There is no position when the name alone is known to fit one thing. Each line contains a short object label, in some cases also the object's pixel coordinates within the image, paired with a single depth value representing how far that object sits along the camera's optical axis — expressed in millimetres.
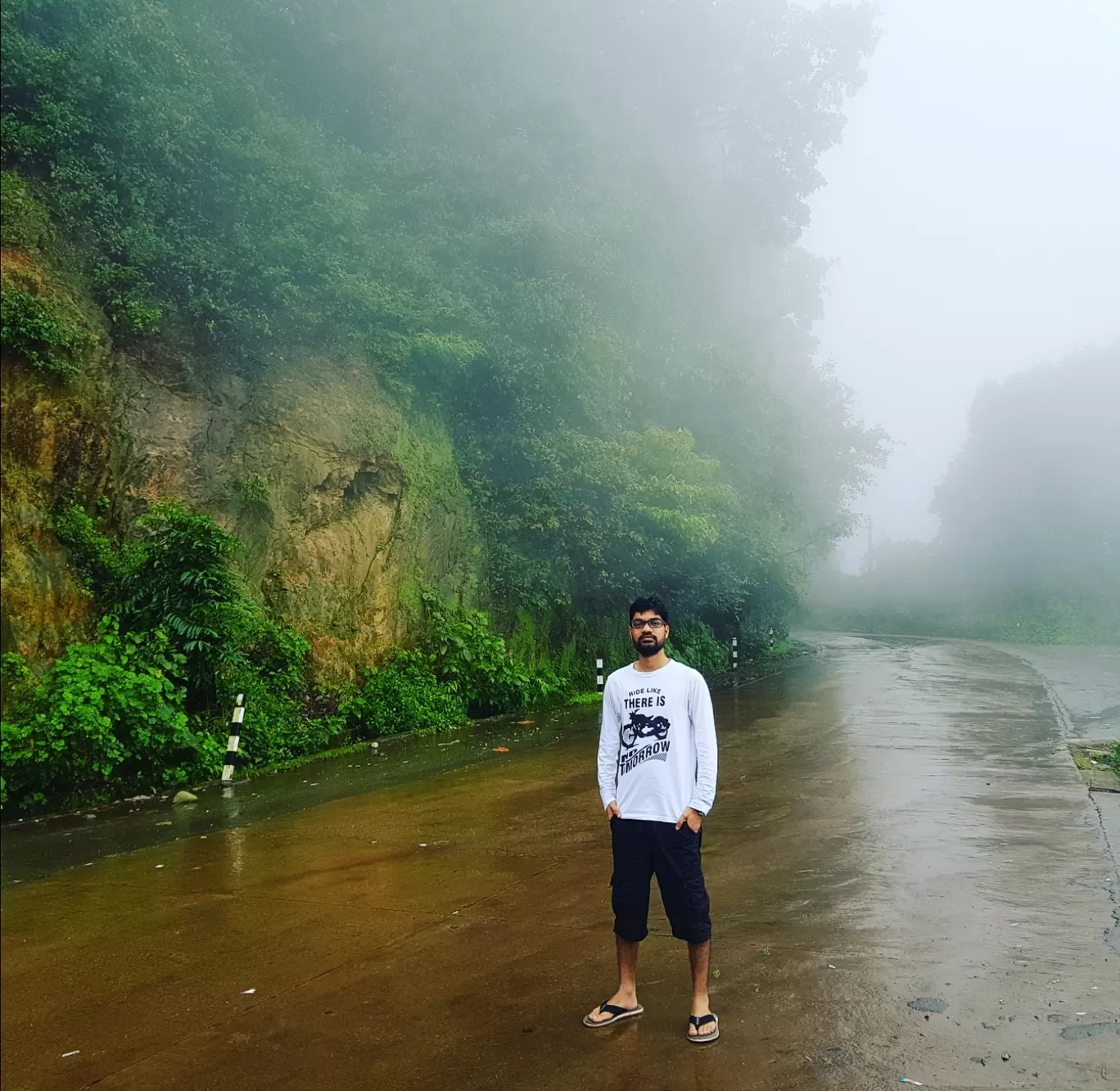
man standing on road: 4297
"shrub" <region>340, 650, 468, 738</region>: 13703
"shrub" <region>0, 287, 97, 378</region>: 10781
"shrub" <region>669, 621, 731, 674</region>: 23312
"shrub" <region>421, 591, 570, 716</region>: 15703
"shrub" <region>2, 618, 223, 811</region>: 8289
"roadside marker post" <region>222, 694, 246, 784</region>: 10531
